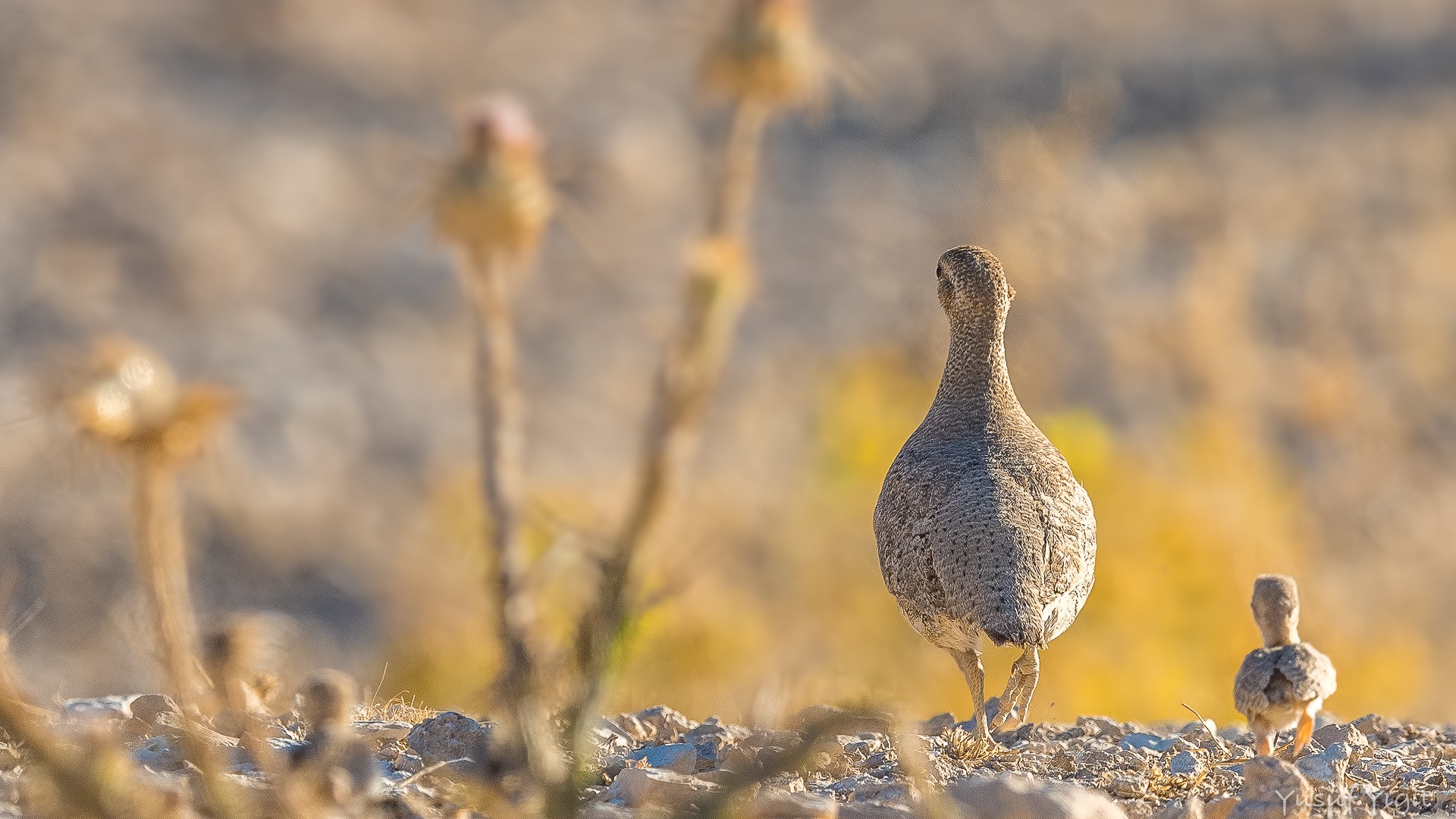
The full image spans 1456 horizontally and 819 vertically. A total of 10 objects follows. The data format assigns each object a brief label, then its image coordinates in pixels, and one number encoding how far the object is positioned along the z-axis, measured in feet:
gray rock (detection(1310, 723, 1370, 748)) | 49.34
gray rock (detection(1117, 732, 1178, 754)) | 49.93
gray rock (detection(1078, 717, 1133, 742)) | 52.34
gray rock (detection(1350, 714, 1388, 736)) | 53.88
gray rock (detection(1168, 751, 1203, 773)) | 46.57
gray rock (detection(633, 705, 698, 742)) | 51.52
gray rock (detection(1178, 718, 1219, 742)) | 51.70
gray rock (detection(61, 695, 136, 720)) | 44.21
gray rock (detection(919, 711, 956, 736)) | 54.60
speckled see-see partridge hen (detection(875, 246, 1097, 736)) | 48.24
